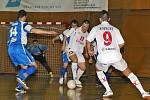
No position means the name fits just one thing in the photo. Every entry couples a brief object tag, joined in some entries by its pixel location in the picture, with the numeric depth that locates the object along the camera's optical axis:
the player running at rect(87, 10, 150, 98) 10.12
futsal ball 12.30
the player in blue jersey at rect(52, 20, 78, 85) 13.72
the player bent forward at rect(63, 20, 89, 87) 12.94
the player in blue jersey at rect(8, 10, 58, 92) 11.02
